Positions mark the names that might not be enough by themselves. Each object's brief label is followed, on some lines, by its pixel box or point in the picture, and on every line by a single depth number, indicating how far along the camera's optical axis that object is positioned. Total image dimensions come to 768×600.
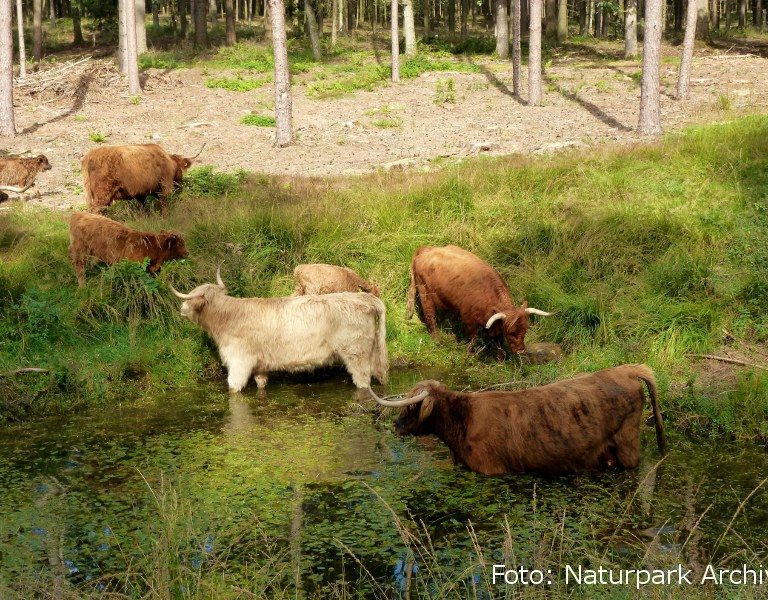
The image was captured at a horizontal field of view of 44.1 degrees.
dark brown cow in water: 7.06
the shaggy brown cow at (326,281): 11.05
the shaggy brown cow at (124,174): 13.84
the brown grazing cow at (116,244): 11.18
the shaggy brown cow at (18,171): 16.25
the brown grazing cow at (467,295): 10.33
